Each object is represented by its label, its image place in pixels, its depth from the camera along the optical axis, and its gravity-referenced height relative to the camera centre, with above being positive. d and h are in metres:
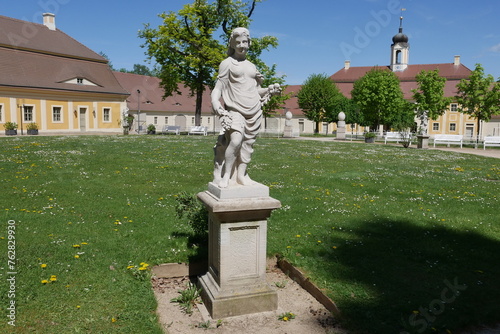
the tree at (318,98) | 56.75 +4.35
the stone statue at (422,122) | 29.75 +0.52
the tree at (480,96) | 32.53 +2.92
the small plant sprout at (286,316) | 4.37 -2.09
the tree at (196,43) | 33.44 +7.25
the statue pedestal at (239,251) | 4.34 -1.41
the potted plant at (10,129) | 31.97 -0.43
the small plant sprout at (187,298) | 4.65 -2.05
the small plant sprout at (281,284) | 5.22 -2.06
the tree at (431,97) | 43.19 +3.68
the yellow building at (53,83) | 34.88 +3.90
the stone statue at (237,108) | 4.39 +0.22
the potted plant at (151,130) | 39.06 -0.41
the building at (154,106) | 48.38 +2.63
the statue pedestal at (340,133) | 34.50 -0.40
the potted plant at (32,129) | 33.00 -0.41
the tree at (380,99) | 51.44 +4.04
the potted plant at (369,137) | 31.53 -0.61
